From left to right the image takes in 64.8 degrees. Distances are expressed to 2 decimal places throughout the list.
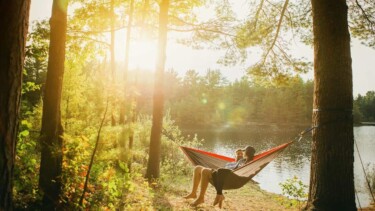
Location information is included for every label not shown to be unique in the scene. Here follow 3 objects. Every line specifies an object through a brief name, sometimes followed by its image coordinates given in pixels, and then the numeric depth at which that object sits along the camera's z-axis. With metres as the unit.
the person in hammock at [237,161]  5.02
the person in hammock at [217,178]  4.17
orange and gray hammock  4.20
